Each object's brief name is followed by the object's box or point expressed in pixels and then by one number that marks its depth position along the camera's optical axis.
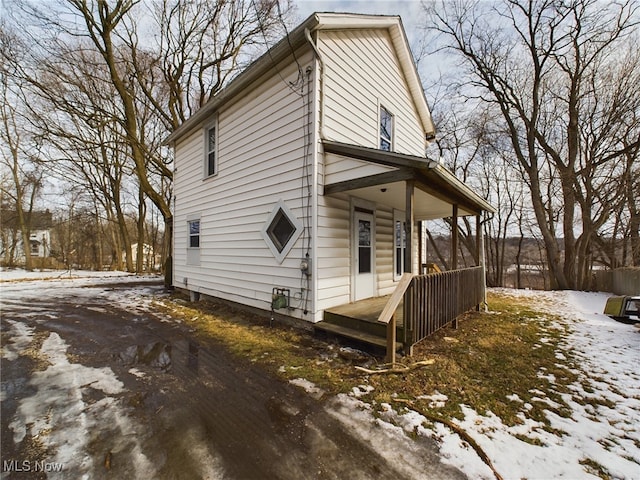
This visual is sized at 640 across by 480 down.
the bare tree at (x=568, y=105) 10.35
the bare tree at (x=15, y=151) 9.41
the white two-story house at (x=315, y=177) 4.73
